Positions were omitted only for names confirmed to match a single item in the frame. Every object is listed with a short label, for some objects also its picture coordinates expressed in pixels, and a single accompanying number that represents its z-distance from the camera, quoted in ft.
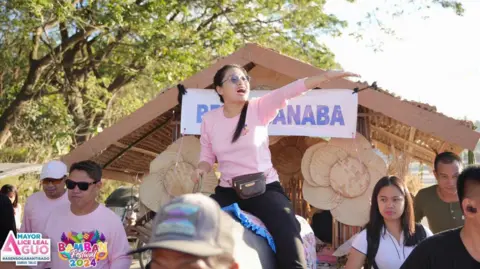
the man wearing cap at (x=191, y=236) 5.57
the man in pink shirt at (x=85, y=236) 13.60
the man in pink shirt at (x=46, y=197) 15.65
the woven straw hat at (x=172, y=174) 19.99
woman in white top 13.42
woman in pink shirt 12.47
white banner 19.26
